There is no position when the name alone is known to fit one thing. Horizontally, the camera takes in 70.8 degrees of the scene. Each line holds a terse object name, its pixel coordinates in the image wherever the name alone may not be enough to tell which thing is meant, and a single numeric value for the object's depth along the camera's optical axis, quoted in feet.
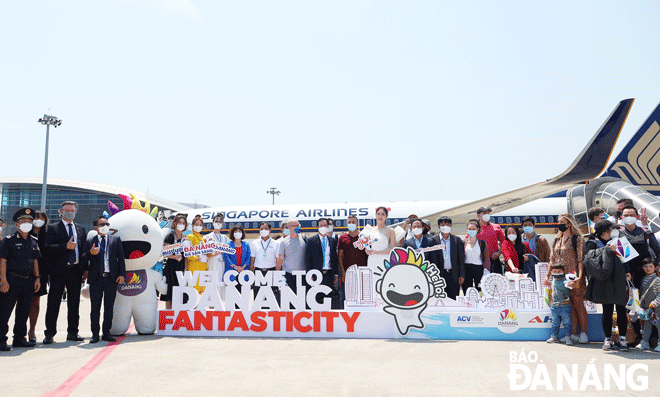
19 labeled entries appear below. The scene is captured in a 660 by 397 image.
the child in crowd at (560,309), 20.51
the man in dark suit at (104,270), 21.81
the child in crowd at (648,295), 18.99
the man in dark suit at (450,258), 24.75
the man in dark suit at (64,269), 21.67
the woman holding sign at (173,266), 26.99
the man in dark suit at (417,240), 25.14
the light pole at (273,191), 194.08
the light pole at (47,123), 96.43
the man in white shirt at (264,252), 28.91
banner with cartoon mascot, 21.31
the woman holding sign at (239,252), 28.12
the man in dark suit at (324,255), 26.58
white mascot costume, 22.79
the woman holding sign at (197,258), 26.45
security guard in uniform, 19.98
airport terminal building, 170.50
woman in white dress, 23.64
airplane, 43.42
